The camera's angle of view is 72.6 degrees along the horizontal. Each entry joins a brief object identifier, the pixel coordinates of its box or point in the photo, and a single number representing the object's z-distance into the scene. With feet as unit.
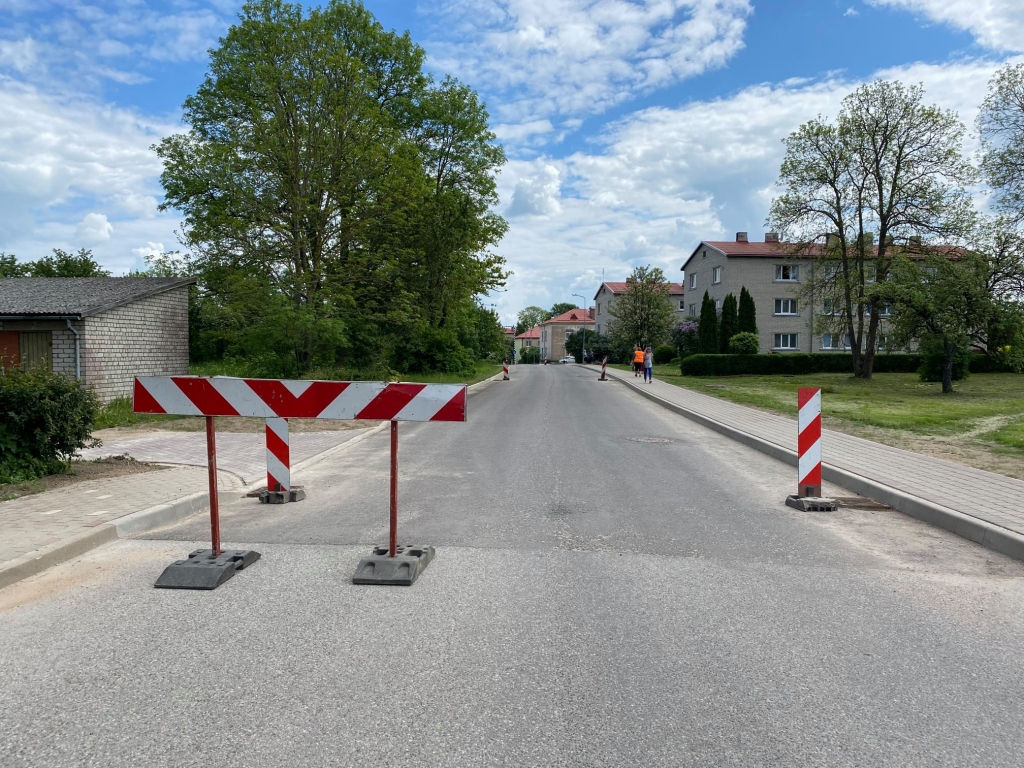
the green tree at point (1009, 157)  87.20
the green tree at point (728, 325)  146.10
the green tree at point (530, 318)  615.57
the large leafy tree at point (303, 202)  59.52
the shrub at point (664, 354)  177.76
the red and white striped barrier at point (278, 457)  24.29
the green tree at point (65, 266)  151.64
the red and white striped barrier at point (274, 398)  17.31
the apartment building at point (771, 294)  179.93
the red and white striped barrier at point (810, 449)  25.17
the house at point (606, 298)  281.13
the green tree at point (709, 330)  146.51
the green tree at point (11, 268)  158.32
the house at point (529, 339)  558.15
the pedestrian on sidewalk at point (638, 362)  116.16
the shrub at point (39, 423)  24.29
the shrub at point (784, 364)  121.70
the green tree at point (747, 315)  148.25
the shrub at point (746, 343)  127.85
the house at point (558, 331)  434.30
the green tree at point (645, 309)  183.52
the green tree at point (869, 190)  96.41
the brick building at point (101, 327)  54.19
